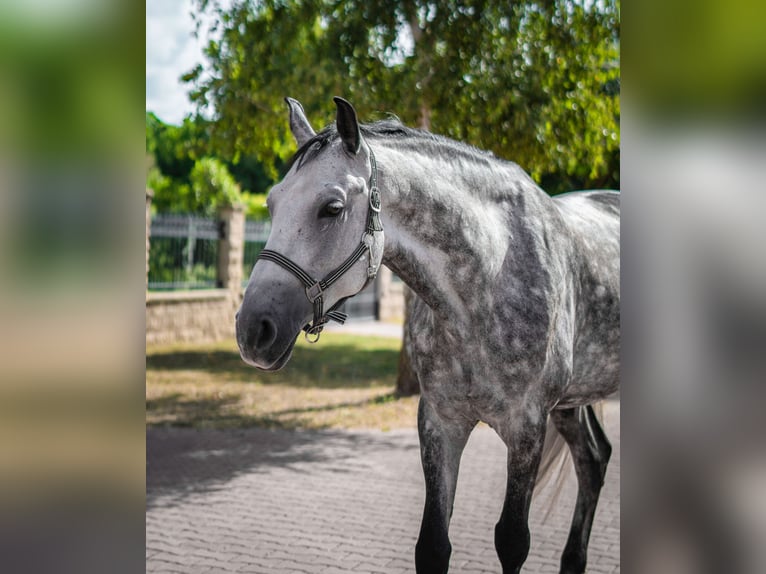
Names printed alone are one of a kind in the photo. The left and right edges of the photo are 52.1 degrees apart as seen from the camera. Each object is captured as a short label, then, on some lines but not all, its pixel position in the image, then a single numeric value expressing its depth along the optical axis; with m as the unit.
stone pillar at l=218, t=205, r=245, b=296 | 16.62
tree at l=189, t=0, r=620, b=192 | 9.09
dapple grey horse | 2.54
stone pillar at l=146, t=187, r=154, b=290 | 14.55
